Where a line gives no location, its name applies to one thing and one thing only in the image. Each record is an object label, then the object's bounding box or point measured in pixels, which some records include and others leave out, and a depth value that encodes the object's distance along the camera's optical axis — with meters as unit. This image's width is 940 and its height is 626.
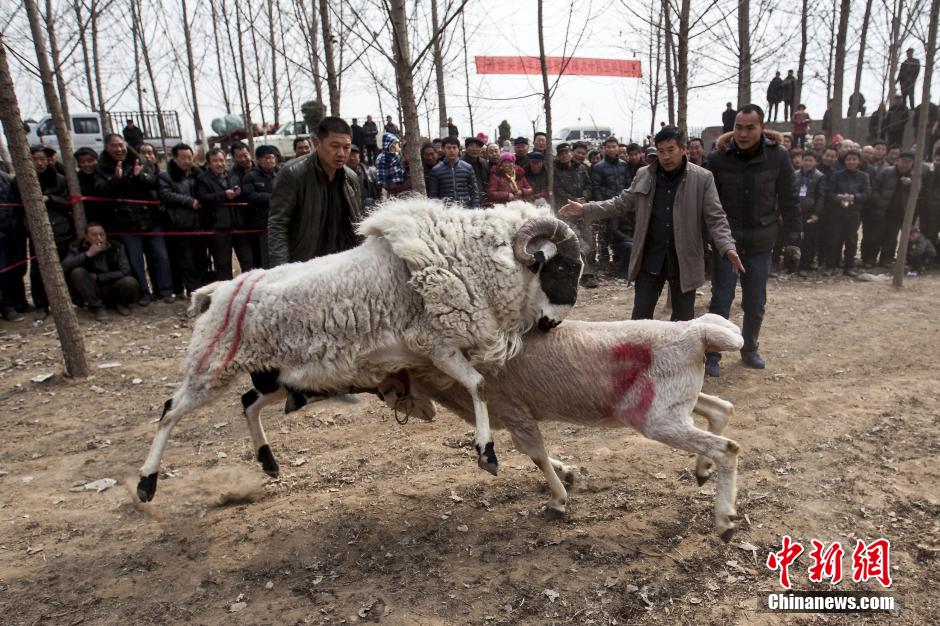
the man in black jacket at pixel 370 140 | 16.97
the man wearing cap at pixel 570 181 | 11.27
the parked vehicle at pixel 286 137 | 22.28
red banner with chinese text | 16.76
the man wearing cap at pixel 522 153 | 11.58
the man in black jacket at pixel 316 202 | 4.52
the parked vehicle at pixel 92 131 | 21.08
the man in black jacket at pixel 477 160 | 10.80
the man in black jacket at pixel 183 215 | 9.37
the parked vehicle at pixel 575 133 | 28.42
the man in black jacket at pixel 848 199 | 11.11
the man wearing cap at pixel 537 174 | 11.30
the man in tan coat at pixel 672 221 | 5.68
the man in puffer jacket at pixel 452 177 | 9.48
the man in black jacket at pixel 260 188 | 9.45
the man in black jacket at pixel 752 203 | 6.13
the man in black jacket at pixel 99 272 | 8.60
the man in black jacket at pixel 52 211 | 8.75
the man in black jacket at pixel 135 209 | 9.01
